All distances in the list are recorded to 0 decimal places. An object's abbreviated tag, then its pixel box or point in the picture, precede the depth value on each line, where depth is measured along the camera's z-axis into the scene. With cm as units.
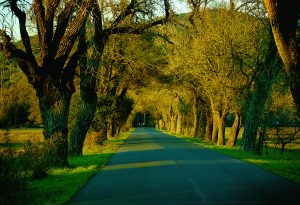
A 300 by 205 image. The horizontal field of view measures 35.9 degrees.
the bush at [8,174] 985
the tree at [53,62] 1656
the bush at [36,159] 1382
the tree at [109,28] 1945
